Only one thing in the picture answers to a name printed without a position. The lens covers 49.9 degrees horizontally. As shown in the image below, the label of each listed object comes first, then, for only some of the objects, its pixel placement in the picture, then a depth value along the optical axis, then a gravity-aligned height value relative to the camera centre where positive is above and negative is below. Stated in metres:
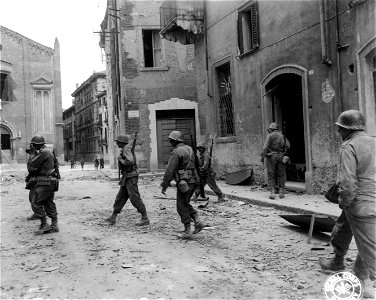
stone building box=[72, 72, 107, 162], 57.22 +6.33
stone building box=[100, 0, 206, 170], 19.39 +3.38
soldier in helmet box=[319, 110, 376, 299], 3.76 -0.41
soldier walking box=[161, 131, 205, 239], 6.34 -0.41
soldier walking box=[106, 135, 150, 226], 7.35 -0.46
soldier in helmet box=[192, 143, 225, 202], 9.68 -0.46
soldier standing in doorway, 9.24 -0.12
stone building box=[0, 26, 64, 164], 35.91 +5.92
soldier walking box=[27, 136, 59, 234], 6.84 -0.42
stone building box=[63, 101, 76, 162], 74.12 +4.74
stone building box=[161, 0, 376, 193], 8.34 +1.94
